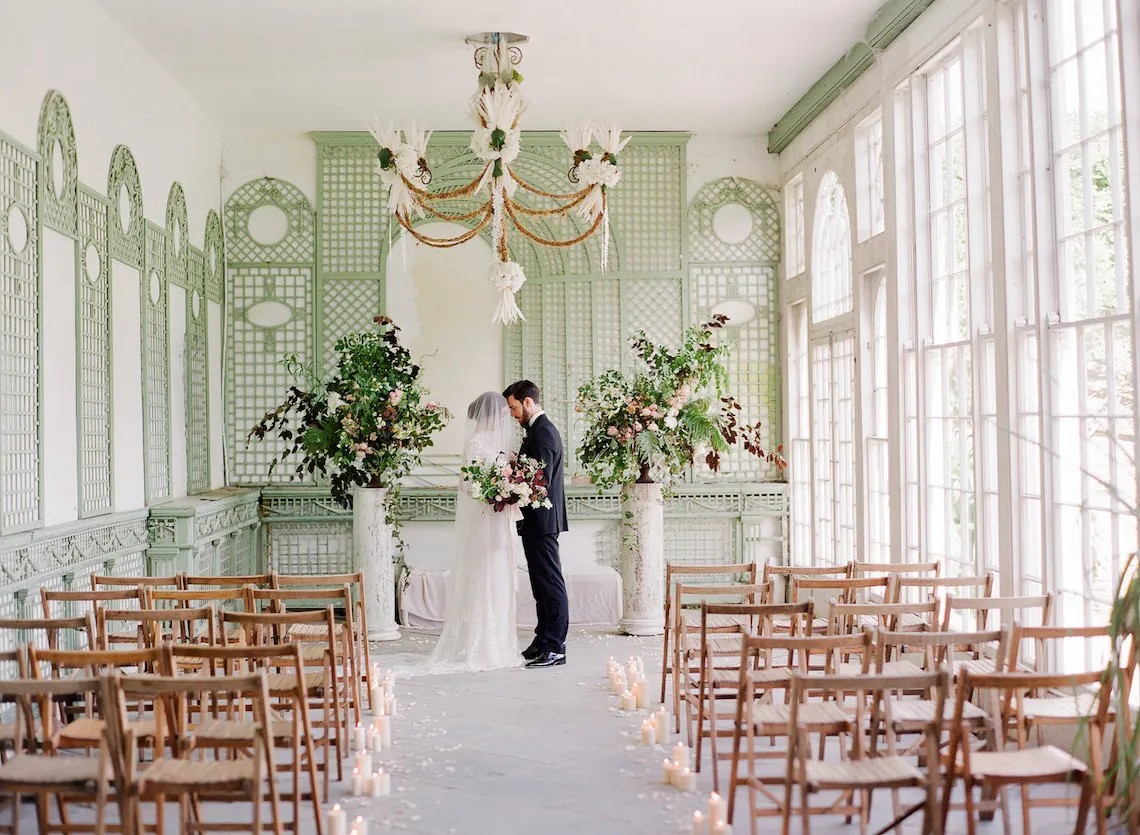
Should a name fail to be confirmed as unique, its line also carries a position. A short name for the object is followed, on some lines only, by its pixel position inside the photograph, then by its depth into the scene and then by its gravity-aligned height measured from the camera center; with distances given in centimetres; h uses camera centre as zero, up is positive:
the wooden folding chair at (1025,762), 344 -97
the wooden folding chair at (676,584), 593 -71
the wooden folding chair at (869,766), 340 -97
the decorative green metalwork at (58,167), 621 +175
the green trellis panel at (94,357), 671 +72
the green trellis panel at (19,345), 566 +68
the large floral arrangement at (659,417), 851 +37
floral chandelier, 686 +185
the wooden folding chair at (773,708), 404 -94
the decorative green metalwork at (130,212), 740 +178
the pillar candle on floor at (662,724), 562 -129
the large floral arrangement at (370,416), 847 +41
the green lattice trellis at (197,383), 916 +74
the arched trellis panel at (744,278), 1062 +176
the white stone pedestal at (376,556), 861 -66
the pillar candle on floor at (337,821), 402 -125
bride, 748 -76
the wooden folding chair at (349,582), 586 -59
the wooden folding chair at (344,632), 543 -87
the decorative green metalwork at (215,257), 985 +191
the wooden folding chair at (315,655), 485 -87
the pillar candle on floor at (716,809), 399 -123
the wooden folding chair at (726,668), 483 -92
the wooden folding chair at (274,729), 402 -95
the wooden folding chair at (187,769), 349 -95
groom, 759 -56
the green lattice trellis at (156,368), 798 +77
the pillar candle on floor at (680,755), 491 -127
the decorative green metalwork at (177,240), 873 +184
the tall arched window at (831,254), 902 +173
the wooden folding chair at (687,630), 572 -92
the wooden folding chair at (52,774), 349 -94
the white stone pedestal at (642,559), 867 -72
